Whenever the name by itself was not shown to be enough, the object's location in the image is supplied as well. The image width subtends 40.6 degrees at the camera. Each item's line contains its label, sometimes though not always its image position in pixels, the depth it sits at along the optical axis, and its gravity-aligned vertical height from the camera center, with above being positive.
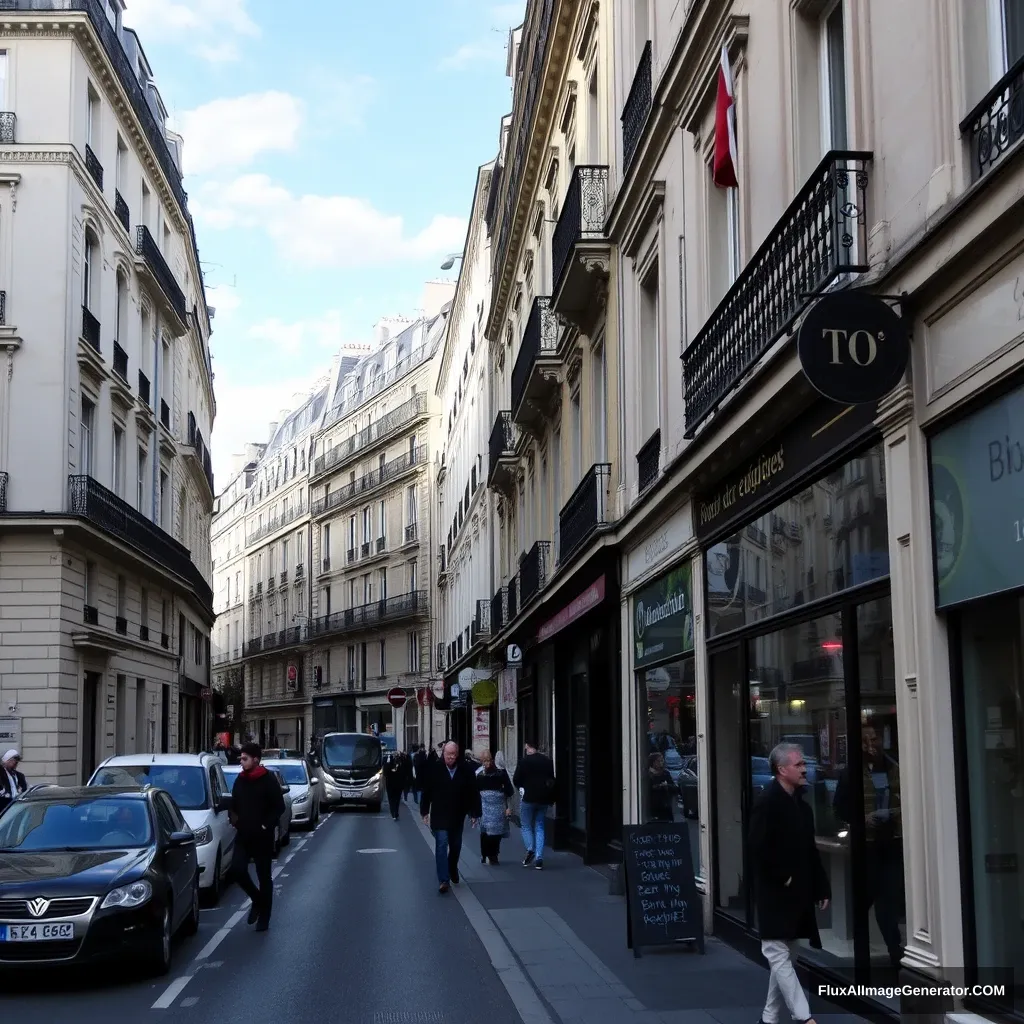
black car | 10.08 -1.25
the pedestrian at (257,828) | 13.36 -1.11
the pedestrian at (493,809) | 19.98 -1.44
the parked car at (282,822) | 24.28 -2.00
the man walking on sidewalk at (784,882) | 7.53 -0.97
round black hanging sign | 7.58 +1.95
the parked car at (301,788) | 29.81 -1.69
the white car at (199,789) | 16.09 -0.95
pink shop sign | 17.77 +1.39
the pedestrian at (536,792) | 19.41 -1.16
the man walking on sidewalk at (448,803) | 16.80 -1.12
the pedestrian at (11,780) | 18.12 -0.91
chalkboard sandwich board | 11.09 -1.45
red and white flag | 11.48 +4.77
